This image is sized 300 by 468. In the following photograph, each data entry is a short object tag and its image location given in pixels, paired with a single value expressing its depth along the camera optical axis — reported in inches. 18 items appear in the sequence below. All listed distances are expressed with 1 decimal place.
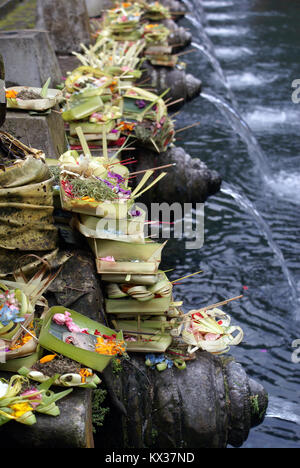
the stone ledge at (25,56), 216.8
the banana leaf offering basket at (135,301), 156.1
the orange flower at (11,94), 187.6
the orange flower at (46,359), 130.1
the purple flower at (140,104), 253.3
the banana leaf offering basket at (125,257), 152.3
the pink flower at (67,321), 137.4
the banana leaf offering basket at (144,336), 157.2
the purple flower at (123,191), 161.9
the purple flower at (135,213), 159.9
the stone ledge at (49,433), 119.0
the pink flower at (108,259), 152.6
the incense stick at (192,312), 164.8
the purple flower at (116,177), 166.2
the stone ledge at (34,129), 185.0
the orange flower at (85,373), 127.8
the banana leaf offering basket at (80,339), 130.7
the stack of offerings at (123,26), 366.0
